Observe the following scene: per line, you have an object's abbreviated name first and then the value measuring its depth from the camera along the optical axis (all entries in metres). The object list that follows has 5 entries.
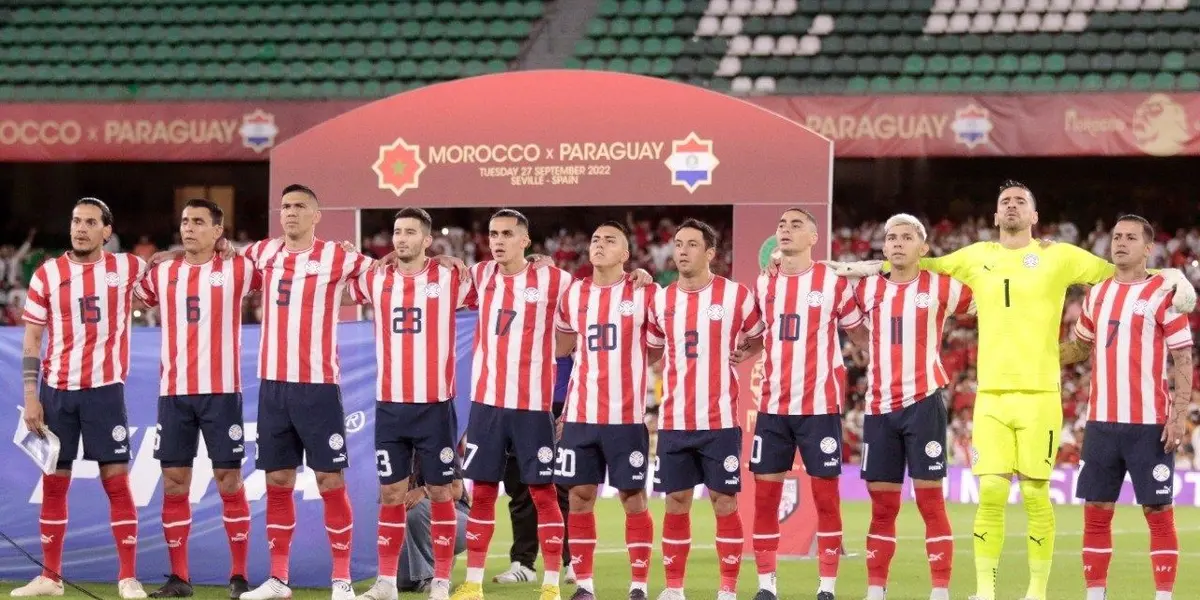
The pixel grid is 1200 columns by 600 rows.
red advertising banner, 36.12
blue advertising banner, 18.83
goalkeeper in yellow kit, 16.86
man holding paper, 17.81
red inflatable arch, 22.42
